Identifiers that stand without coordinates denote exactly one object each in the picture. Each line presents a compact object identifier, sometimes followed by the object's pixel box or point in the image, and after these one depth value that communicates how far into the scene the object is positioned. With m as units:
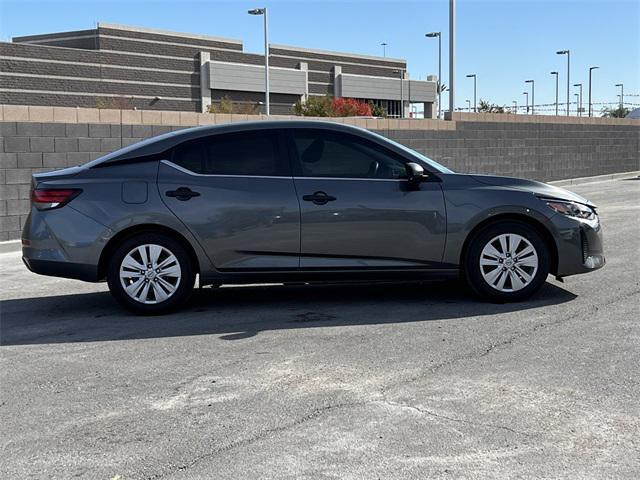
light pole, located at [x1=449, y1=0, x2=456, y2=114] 22.02
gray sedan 6.55
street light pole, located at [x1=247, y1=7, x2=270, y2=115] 43.69
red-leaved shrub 60.20
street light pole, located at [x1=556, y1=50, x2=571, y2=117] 50.92
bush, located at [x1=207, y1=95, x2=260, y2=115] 54.90
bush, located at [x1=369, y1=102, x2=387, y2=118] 77.03
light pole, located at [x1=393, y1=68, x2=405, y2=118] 83.23
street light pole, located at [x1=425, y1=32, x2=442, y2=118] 53.68
